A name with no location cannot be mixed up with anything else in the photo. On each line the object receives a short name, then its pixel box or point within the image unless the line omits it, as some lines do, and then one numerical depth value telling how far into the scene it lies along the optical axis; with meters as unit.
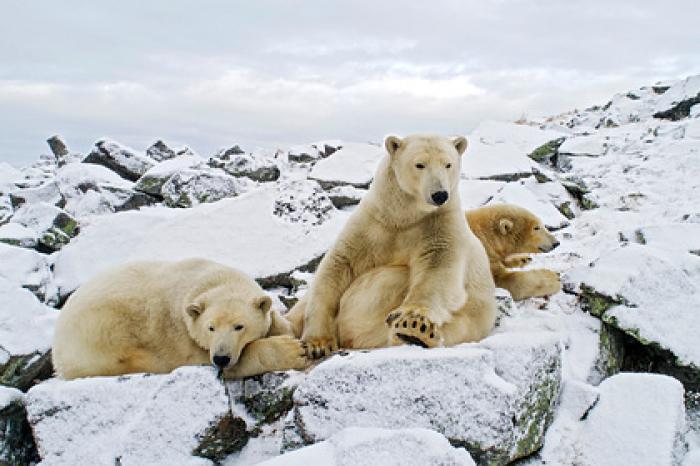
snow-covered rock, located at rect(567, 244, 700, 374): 4.35
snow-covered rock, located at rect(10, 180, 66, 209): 12.74
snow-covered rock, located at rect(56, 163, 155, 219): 10.07
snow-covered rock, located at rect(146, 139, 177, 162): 18.09
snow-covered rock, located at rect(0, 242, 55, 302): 6.25
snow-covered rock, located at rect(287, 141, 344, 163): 14.17
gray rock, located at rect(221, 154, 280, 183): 12.63
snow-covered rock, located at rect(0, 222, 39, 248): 7.88
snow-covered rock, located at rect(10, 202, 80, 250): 8.01
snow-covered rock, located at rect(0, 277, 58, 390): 4.55
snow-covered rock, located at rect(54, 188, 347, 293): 6.80
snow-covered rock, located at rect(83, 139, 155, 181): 13.11
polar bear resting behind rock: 5.80
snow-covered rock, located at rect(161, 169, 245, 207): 10.02
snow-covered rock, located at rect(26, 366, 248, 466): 3.25
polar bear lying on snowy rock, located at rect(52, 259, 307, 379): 3.82
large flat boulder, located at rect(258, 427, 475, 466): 2.56
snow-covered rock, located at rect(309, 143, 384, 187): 10.77
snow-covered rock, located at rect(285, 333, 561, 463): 2.94
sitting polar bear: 3.77
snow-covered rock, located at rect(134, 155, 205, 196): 10.88
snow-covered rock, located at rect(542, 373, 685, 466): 3.27
